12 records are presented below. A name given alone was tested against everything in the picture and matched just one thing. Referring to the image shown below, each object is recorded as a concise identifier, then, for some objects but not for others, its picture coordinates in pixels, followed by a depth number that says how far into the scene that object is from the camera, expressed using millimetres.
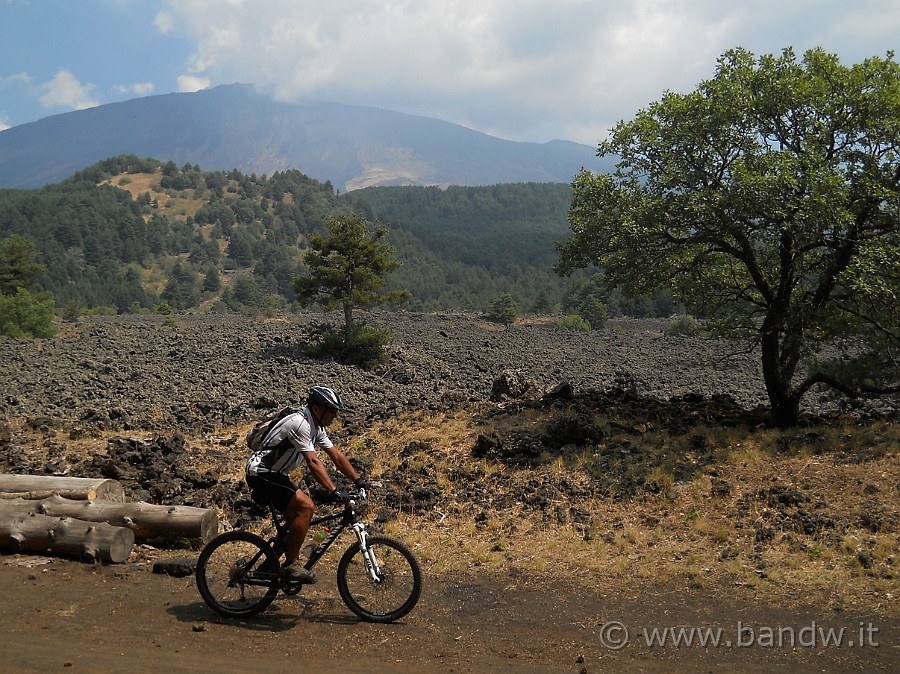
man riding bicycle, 5754
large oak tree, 9945
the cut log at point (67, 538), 7398
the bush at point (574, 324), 47469
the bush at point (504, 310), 49625
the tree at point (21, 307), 32188
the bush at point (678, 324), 41781
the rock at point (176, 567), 7207
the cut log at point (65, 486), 8305
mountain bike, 5938
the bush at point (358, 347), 24250
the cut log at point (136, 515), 7883
